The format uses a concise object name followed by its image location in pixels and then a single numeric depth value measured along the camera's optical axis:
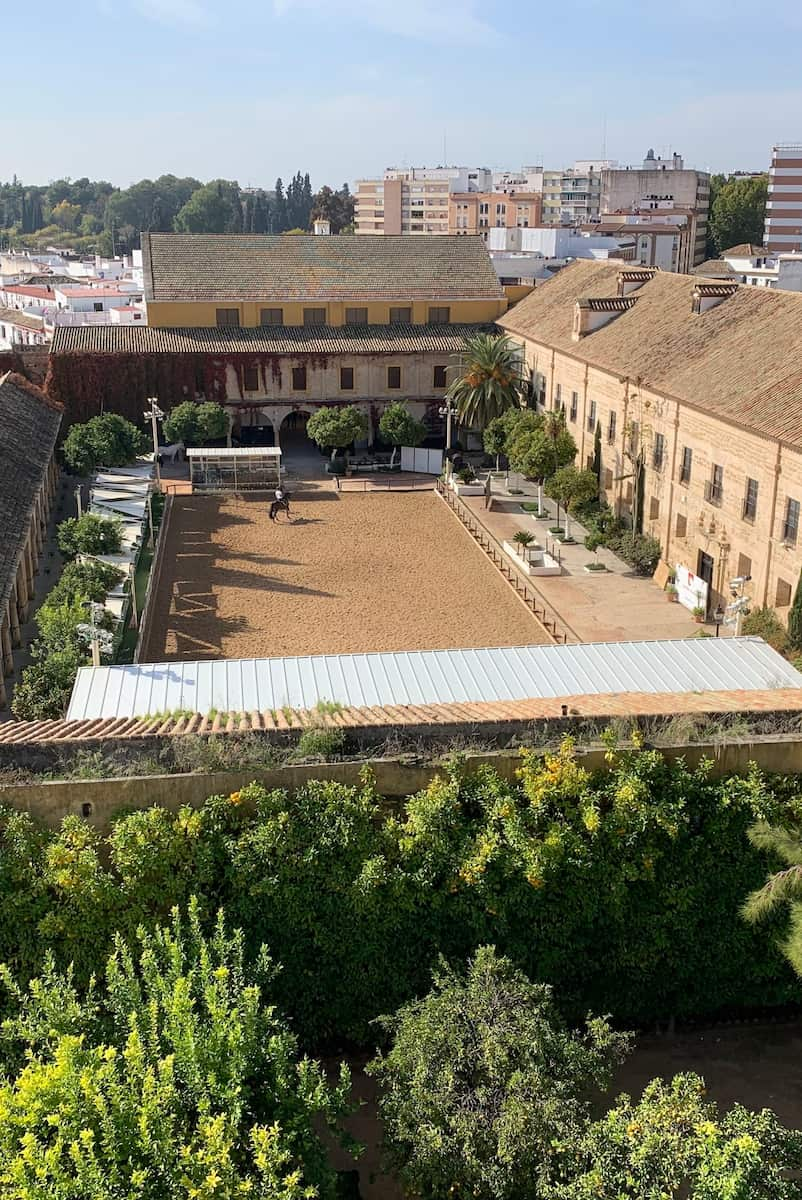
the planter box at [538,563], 37.22
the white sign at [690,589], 32.97
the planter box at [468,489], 47.97
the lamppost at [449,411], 51.25
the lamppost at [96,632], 25.05
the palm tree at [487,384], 49.91
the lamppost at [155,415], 47.31
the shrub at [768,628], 28.73
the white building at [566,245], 83.19
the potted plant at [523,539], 38.28
